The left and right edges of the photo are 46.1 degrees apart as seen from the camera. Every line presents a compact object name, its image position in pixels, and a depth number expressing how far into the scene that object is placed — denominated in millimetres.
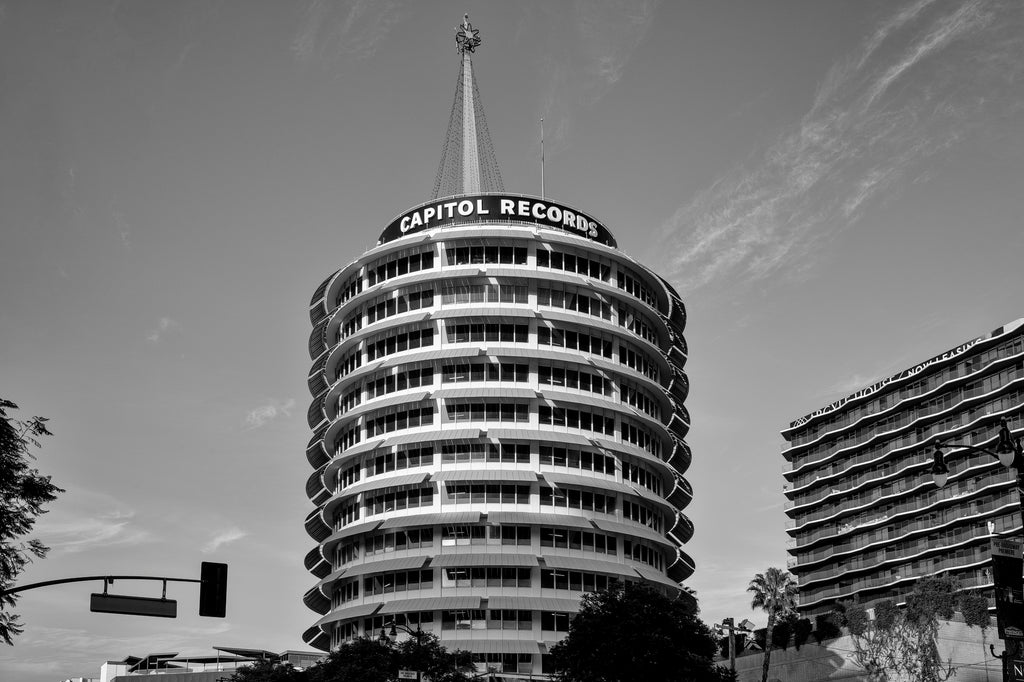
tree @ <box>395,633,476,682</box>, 80562
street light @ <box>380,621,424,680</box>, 76369
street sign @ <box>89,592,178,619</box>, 39188
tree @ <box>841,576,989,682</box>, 97750
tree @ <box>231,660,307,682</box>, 89375
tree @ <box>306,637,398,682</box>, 78938
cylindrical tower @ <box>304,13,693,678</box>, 102188
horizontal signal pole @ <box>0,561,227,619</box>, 37812
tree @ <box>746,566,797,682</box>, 117812
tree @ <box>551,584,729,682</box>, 75938
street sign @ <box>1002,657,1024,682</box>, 35844
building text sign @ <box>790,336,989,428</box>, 159000
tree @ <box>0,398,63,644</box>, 44125
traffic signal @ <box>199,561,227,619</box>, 37812
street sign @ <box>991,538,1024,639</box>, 35312
